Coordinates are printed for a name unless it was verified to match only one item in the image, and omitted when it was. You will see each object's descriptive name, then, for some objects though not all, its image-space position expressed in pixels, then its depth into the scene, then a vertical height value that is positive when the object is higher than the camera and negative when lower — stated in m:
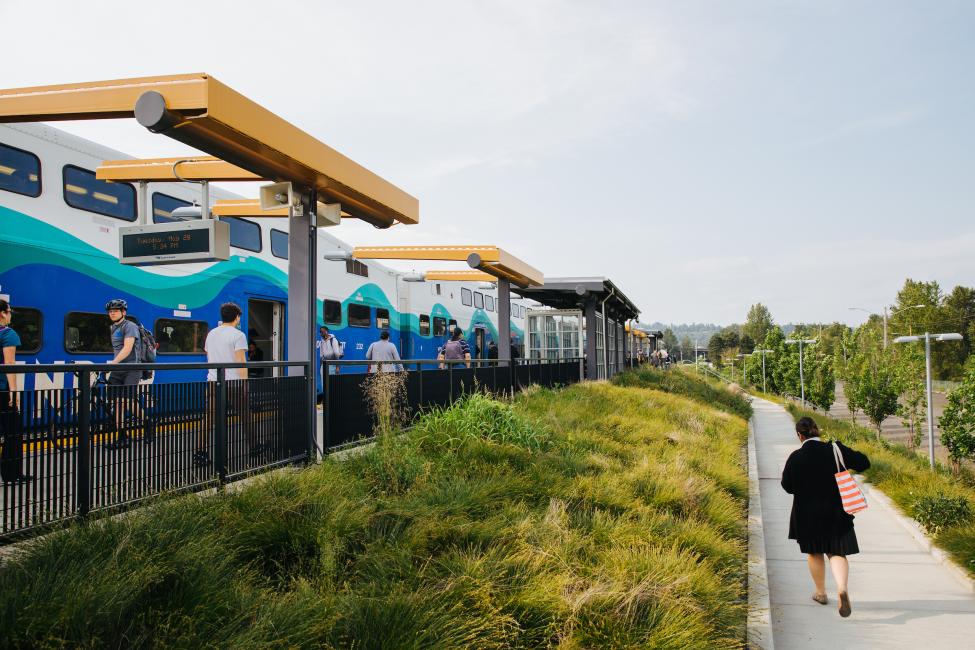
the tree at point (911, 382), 41.31 -2.52
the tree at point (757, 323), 138.00 +4.12
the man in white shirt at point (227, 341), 7.95 +0.15
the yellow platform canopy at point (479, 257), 13.88 +1.90
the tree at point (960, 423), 31.25 -3.94
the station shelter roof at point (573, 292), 19.81 +1.64
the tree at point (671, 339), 168.93 +1.42
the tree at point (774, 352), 66.38 -0.89
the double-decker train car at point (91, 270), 9.10 +1.36
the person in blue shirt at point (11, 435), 4.29 -0.48
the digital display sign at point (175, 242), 7.89 +1.31
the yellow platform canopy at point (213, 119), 5.80 +2.11
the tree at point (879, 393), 44.62 -3.37
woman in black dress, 6.40 -1.55
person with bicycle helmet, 7.94 +0.19
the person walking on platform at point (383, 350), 14.05 +0.02
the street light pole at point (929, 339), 17.31 +0.00
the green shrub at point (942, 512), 9.47 -2.40
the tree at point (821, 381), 55.12 -3.14
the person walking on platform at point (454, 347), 17.22 +0.05
